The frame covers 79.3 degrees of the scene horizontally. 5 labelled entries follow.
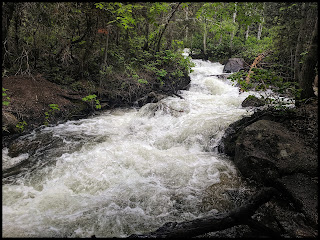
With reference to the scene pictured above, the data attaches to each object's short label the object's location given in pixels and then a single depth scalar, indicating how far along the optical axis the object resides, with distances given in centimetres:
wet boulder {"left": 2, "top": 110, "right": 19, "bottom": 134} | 594
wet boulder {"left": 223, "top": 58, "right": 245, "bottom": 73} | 1751
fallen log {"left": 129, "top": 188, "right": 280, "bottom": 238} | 249
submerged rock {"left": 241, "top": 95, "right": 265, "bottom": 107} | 922
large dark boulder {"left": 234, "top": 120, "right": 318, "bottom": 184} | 419
